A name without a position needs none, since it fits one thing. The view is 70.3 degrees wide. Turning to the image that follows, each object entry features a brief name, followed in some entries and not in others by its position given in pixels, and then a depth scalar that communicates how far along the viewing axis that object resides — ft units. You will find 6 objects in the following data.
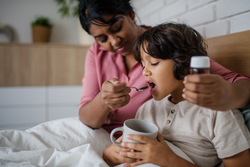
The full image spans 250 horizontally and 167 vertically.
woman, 1.49
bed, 2.16
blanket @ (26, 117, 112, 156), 2.71
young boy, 1.89
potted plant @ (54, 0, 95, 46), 7.48
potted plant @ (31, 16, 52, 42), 7.50
